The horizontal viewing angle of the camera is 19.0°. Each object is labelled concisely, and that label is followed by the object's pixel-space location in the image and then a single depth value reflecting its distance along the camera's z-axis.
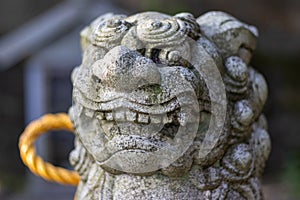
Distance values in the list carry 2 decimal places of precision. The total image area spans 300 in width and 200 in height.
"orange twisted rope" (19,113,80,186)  1.46
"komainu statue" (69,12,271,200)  1.20
